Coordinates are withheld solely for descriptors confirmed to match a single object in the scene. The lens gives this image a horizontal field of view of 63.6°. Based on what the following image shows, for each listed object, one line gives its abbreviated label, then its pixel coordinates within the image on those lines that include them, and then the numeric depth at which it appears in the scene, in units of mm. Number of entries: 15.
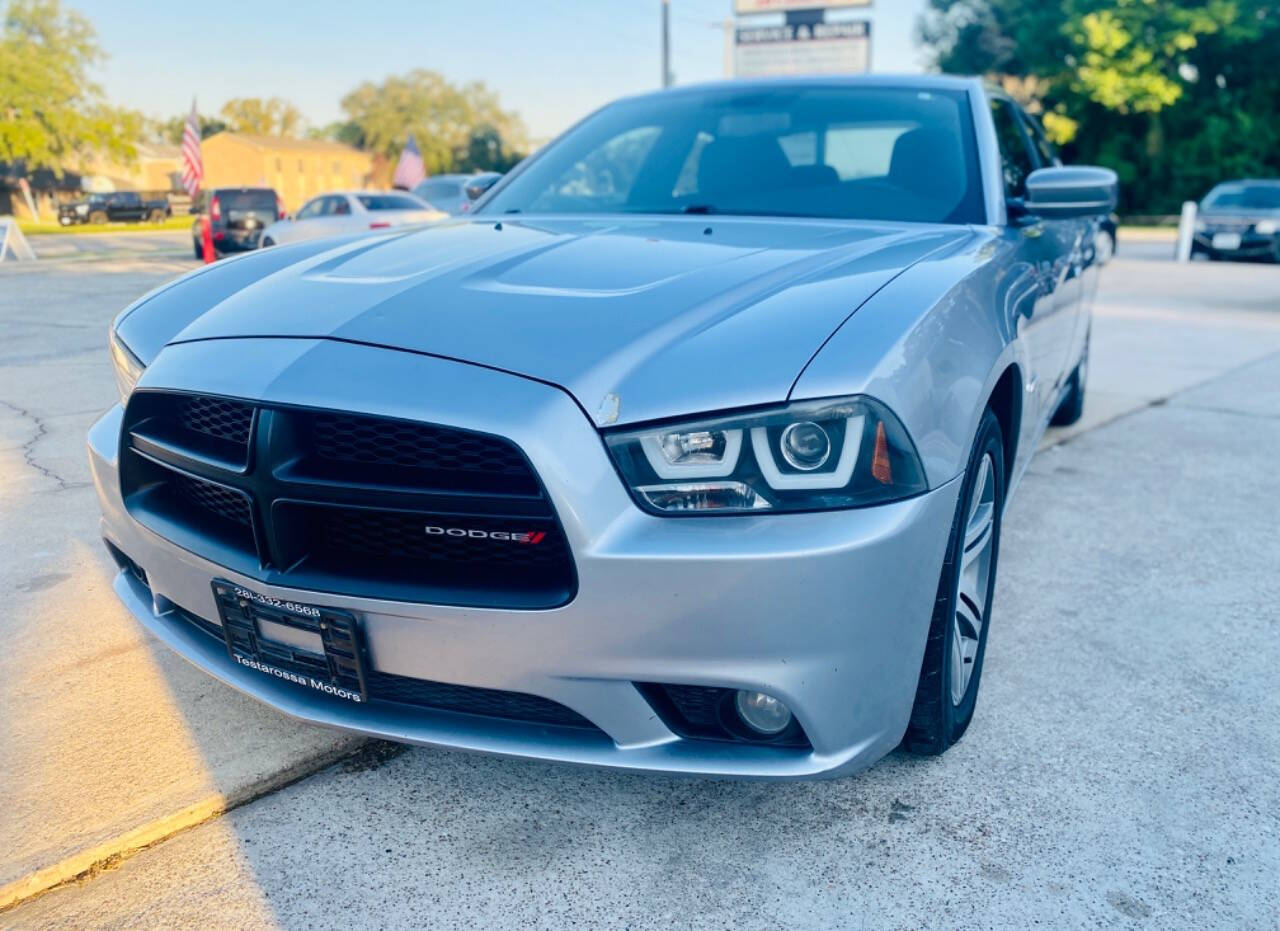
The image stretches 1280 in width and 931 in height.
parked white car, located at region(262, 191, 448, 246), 15805
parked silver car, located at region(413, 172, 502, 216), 20391
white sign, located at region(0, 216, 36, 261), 16969
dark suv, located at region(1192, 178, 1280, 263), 15727
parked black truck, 40062
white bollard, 17422
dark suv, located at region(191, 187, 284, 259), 17922
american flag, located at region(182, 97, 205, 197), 19312
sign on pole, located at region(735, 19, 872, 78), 24047
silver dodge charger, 1608
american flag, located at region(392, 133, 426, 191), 26672
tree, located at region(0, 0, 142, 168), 47219
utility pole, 22844
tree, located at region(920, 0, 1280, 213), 30281
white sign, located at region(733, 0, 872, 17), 23722
